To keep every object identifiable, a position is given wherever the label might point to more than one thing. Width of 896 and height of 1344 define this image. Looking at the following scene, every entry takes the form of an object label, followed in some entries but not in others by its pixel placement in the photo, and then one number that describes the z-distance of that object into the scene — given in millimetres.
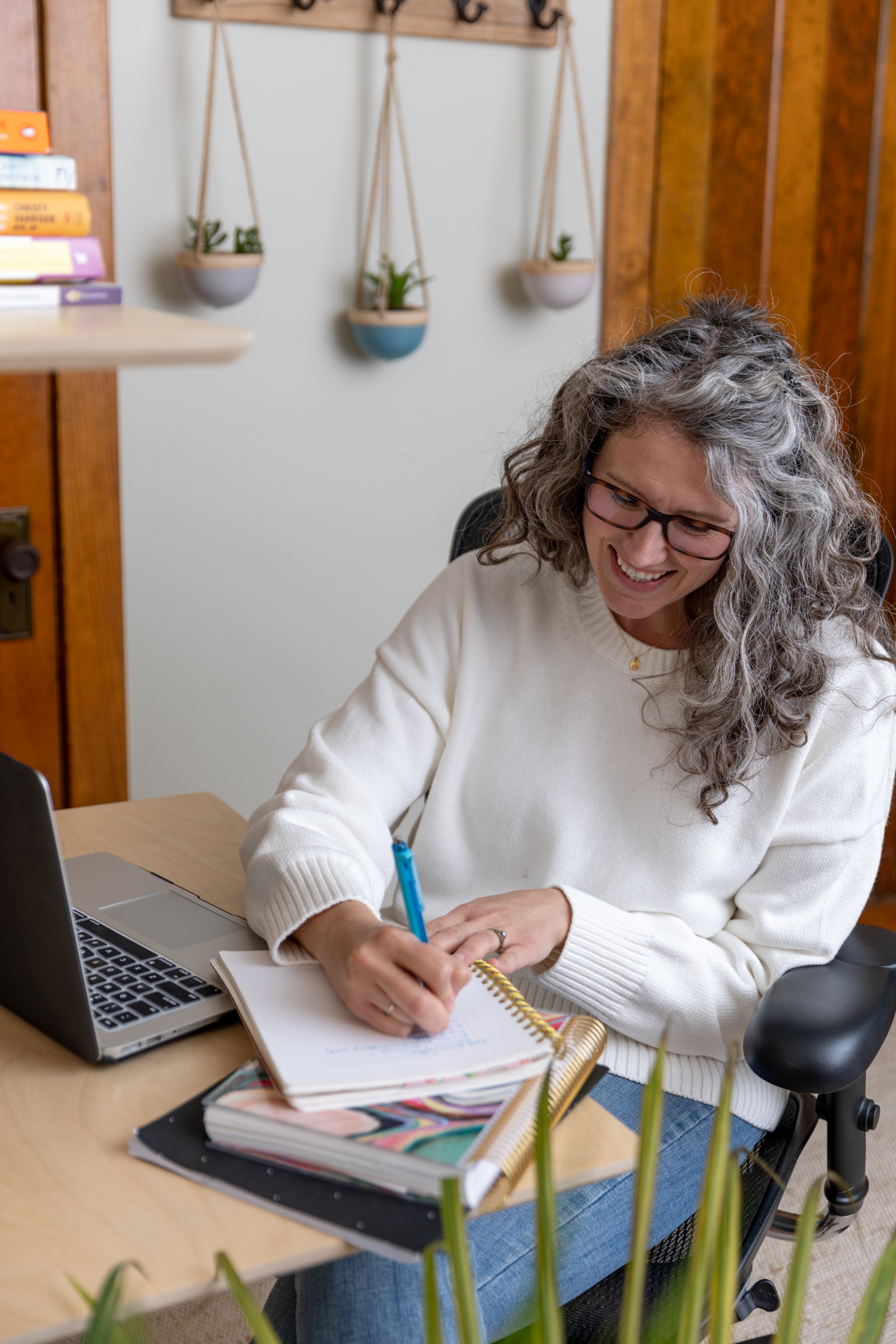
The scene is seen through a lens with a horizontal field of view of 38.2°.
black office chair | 1104
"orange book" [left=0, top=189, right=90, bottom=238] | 1001
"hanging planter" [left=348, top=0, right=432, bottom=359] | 2168
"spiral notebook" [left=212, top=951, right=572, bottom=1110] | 920
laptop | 942
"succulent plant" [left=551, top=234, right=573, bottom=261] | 2320
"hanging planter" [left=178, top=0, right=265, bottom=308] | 2008
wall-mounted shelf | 758
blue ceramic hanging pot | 2170
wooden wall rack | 2020
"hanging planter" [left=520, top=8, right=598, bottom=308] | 2303
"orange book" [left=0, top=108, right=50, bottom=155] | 1032
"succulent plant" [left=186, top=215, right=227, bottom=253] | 2039
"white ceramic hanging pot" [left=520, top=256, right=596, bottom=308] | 2305
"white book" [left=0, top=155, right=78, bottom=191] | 1020
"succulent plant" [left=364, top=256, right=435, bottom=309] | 2188
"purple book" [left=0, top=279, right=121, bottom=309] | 958
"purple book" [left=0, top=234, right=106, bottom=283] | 987
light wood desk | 803
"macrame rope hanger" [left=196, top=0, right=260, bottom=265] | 1996
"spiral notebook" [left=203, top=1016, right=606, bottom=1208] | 855
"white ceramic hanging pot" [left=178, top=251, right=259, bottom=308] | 2006
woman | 1252
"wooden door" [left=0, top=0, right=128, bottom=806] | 1907
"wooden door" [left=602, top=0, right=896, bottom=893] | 2334
